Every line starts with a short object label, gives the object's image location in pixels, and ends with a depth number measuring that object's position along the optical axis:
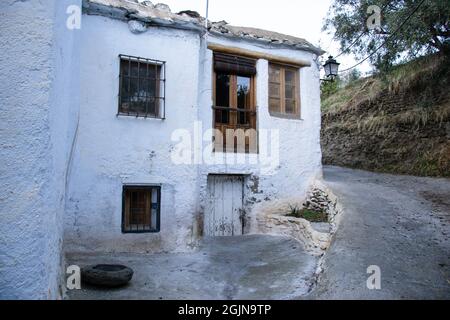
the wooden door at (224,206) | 8.66
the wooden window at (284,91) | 9.42
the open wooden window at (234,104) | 8.83
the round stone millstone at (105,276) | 4.95
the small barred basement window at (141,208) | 7.17
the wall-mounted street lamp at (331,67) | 9.49
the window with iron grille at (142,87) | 7.35
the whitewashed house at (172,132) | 6.95
